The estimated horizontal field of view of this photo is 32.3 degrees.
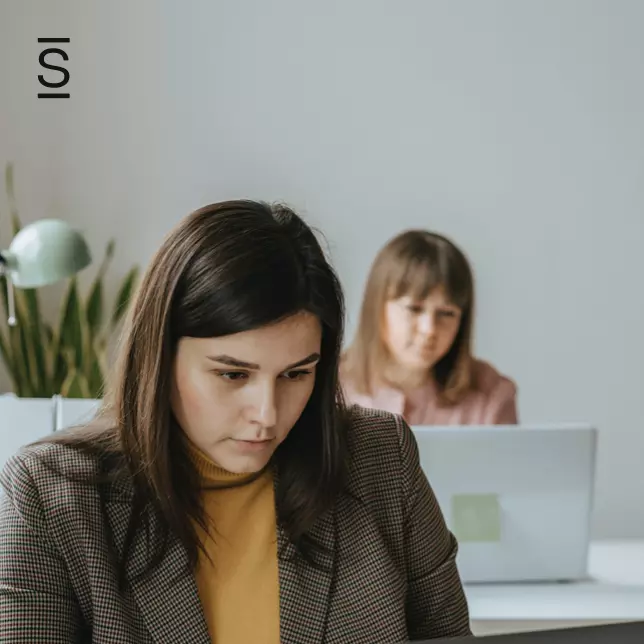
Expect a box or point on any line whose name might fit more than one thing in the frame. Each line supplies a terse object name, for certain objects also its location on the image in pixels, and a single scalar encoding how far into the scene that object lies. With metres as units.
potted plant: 3.96
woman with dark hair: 1.23
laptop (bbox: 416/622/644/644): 0.71
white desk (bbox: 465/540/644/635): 2.06
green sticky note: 2.17
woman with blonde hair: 3.04
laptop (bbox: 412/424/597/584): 2.16
